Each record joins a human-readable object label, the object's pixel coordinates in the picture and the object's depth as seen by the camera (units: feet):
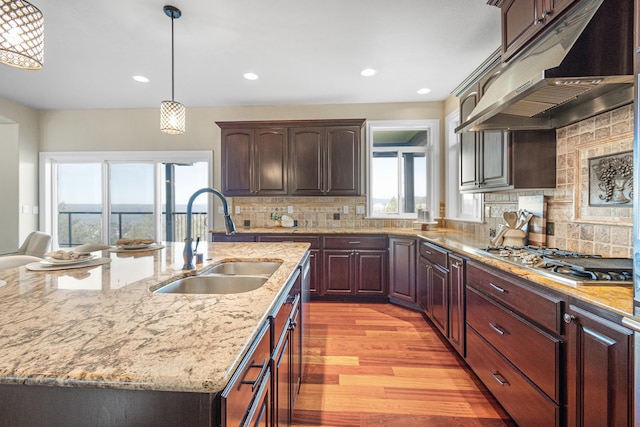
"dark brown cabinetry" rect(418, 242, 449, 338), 7.90
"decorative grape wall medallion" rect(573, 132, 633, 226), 5.05
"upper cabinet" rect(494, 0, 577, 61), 4.97
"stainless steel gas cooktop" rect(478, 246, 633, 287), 3.99
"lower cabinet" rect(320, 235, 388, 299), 11.71
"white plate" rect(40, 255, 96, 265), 4.77
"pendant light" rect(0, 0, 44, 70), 4.18
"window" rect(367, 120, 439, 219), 13.57
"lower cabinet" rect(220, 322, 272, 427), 2.05
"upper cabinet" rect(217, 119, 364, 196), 12.62
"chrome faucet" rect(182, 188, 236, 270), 4.80
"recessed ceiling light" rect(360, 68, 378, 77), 10.33
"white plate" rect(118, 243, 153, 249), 6.61
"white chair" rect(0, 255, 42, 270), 5.81
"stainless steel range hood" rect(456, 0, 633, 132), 4.22
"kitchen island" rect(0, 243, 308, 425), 1.79
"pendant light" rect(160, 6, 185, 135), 7.86
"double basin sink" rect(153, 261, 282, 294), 4.57
